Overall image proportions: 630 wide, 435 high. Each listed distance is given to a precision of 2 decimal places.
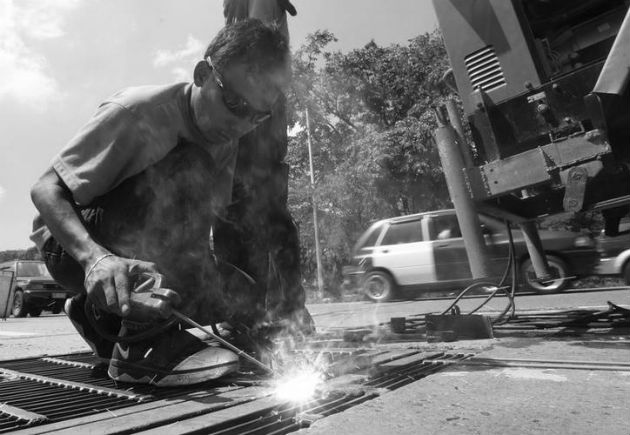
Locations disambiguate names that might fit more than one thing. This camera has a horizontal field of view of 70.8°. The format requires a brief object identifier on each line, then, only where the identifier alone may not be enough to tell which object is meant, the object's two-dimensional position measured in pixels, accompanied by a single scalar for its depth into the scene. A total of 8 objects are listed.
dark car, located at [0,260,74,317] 12.38
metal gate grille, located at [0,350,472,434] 0.97
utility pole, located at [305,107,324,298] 12.22
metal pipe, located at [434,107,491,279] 2.63
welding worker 1.35
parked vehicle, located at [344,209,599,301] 6.59
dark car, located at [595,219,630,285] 6.31
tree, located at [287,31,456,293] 10.43
